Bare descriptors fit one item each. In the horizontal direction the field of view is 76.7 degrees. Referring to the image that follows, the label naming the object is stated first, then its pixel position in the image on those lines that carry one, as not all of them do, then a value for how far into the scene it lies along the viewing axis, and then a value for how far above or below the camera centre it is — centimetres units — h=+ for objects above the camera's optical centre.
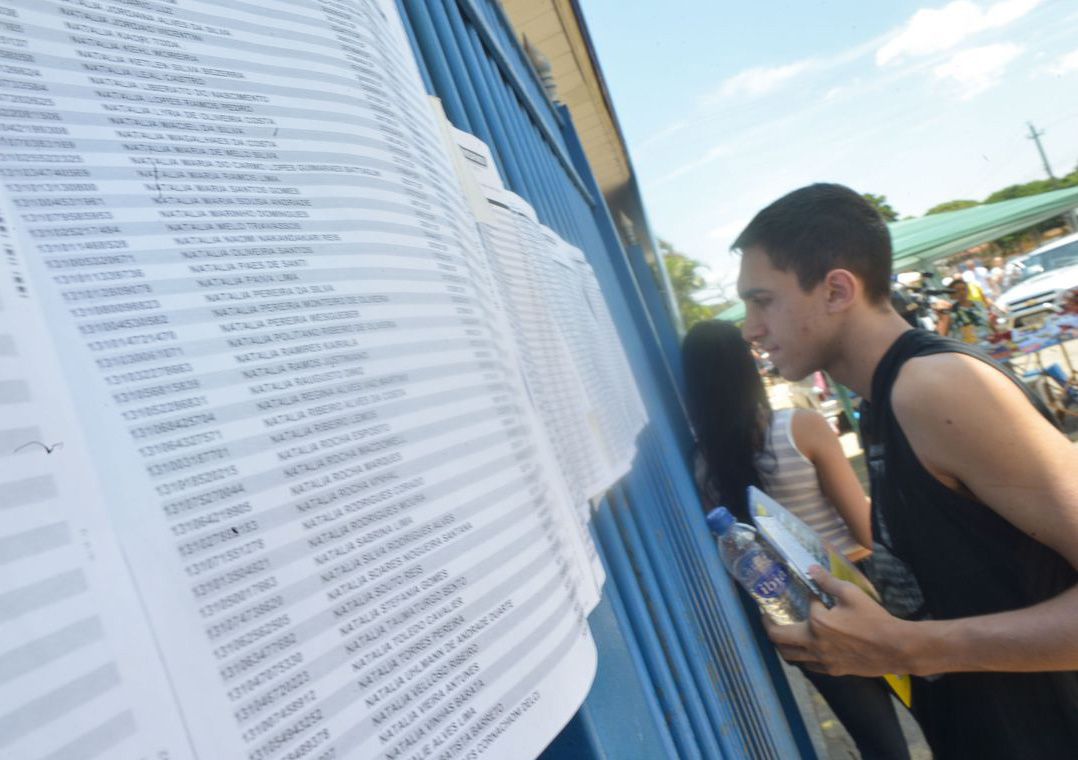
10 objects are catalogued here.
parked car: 1266 -144
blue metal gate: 90 -39
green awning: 987 +5
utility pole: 5494 +508
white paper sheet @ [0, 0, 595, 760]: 36 +4
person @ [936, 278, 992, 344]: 791 -93
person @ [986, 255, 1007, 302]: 1528 -130
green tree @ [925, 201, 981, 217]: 5341 +272
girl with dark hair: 265 -68
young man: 138 -62
